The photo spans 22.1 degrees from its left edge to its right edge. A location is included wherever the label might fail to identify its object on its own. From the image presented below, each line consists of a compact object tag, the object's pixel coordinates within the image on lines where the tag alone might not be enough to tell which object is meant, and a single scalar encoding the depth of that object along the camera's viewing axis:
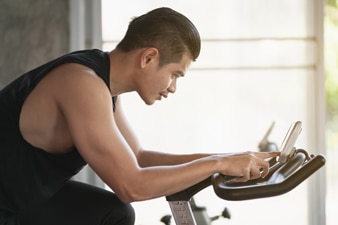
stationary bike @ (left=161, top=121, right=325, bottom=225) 2.04
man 2.20
